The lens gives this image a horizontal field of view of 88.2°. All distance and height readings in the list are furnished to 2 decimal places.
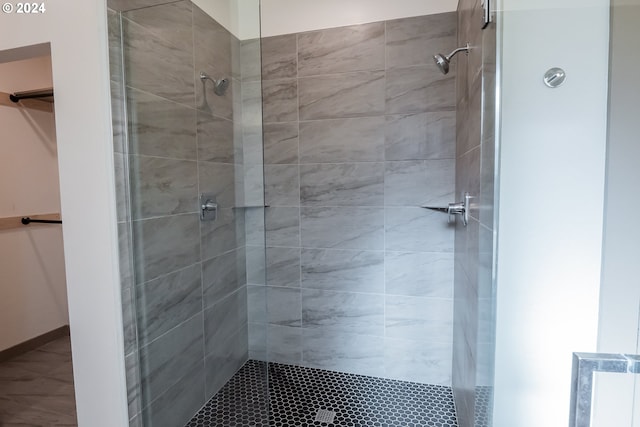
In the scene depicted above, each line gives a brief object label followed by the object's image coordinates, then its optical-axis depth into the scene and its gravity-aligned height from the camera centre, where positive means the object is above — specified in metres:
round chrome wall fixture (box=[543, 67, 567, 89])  0.94 +0.31
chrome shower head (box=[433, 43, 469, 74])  1.57 +0.63
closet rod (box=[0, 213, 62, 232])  2.43 -0.23
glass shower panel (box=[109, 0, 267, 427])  1.41 -0.04
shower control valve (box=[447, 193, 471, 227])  1.57 -0.11
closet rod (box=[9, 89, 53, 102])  2.41 +0.72
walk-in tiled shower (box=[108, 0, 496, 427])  1.54 -0.19
